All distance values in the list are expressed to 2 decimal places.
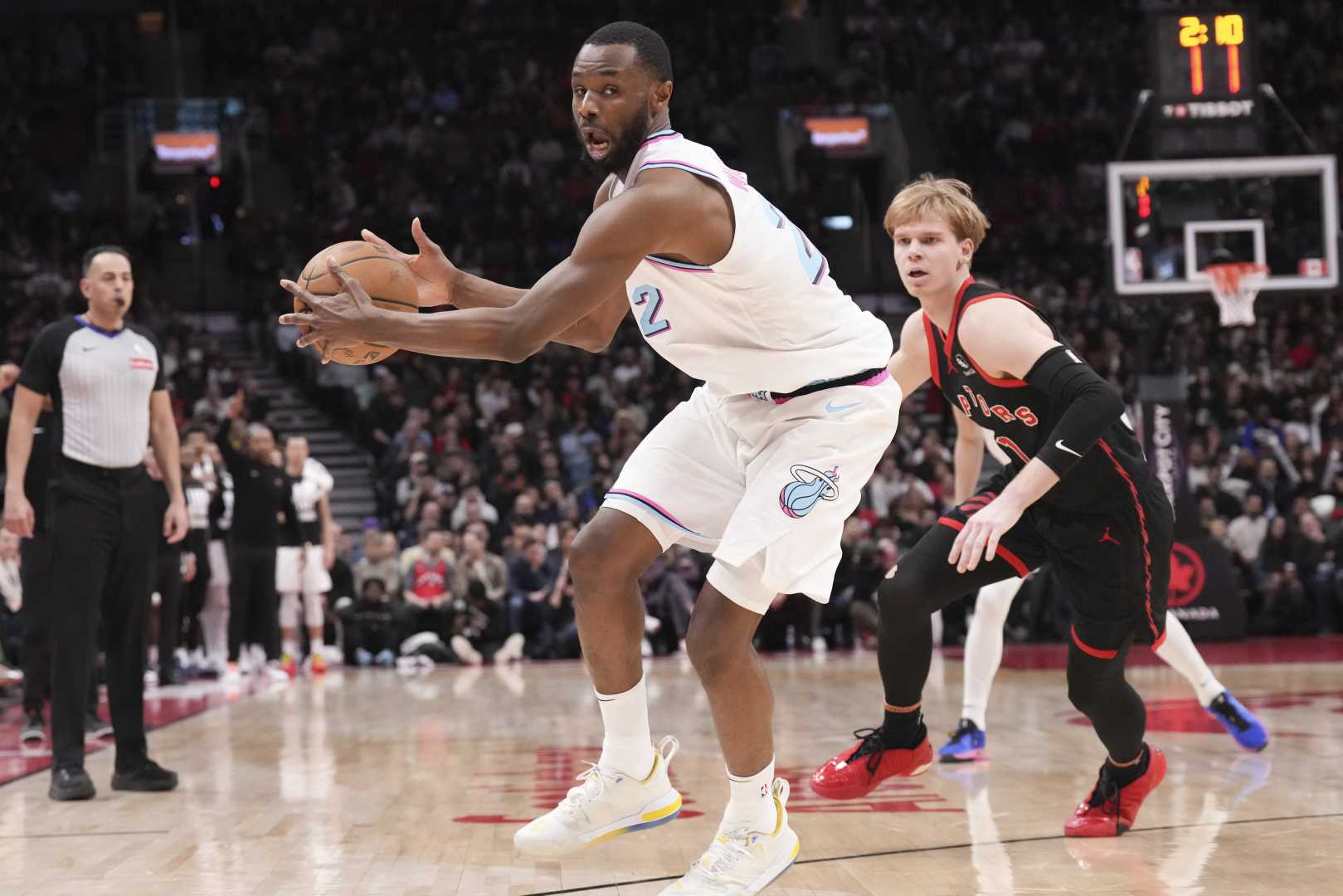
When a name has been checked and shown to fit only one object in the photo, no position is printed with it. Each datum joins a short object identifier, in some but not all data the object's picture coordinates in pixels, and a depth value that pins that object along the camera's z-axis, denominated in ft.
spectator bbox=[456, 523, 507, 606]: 41.60
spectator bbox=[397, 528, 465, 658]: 41.47
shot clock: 36.19
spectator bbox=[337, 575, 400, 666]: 41.39
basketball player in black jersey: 14.24
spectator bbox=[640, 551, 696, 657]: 41.63
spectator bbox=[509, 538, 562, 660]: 42.16
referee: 18.34
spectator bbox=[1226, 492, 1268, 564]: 44.32
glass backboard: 37.01
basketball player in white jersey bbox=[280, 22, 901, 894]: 11.32
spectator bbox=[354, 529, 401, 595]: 42.11
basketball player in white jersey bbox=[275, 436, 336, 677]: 37.78
